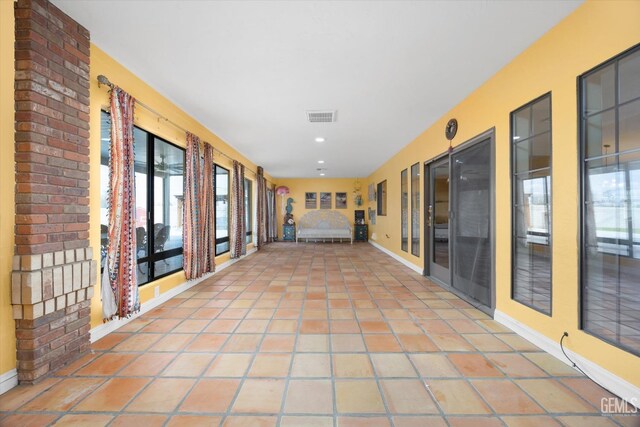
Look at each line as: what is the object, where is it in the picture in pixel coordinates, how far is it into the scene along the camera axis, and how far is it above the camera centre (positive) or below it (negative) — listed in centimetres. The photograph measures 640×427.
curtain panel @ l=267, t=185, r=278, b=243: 988 -16
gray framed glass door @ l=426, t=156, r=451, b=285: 425 -13
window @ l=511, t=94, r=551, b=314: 231 +6
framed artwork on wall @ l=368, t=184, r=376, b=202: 961 +71
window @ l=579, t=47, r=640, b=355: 167 +6
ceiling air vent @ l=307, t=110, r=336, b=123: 398 +147
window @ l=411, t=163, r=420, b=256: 533 +5
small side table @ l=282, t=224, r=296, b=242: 1085 -81
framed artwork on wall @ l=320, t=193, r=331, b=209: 1133 +49
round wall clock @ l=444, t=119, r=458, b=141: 379 +117
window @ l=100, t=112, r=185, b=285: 302 +18
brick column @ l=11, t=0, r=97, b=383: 182 +17
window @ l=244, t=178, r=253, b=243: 808 -3
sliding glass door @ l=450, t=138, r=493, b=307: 312 -13
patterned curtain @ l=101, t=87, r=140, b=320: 254 -5
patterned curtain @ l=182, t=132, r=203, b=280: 399 +1
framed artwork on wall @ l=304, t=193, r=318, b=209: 1135 +56
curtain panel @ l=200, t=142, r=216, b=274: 443 -3
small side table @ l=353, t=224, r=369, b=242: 1084 -80
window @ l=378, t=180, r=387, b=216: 822 +43
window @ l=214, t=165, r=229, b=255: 577 +10
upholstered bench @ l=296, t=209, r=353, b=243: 1060 -43
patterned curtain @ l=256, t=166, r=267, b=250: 820 +12
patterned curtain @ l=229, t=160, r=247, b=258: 608 +0
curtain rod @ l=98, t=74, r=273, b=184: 246 +124
